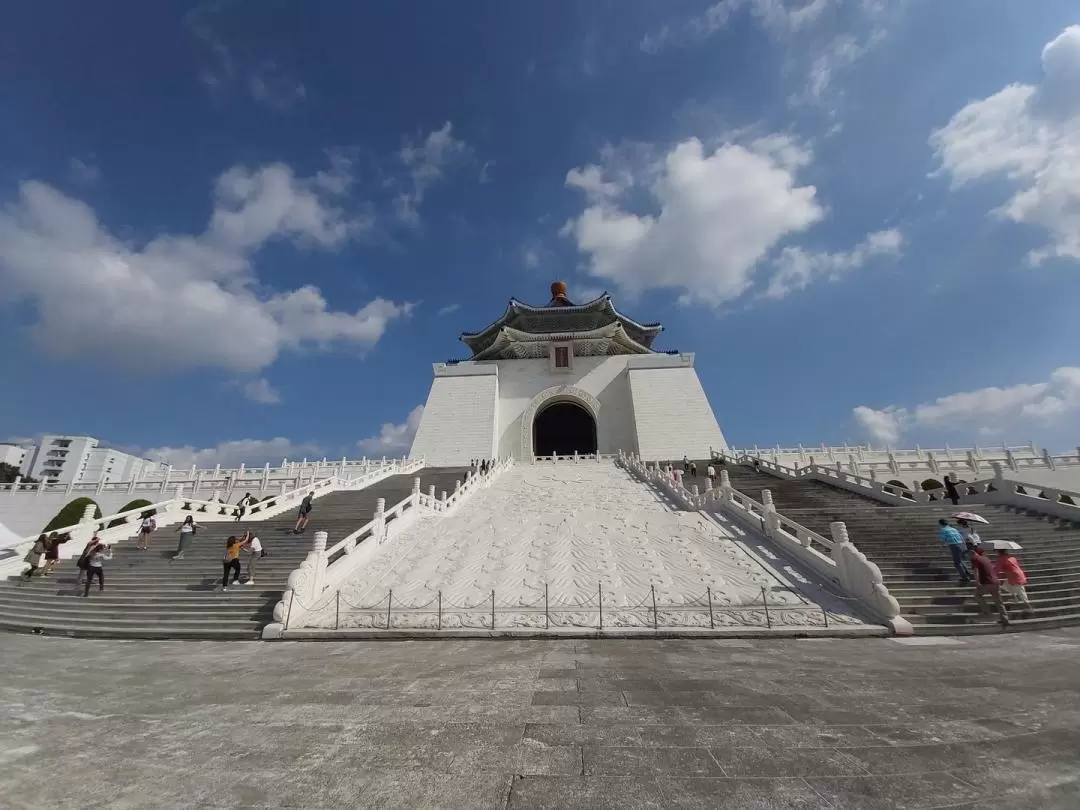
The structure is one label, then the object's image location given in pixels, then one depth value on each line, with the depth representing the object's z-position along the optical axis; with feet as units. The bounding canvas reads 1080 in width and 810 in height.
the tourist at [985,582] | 23.31
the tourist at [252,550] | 29.76
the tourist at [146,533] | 37.81
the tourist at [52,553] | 33.53
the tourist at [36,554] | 33.37
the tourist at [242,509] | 43.96
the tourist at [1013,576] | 23.81
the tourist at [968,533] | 27.09
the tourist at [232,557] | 28.99
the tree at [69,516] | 60.03
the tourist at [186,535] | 35.29
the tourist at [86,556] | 29.63
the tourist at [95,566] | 29.50
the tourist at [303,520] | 40.70
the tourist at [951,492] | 45.19
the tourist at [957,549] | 26.99
